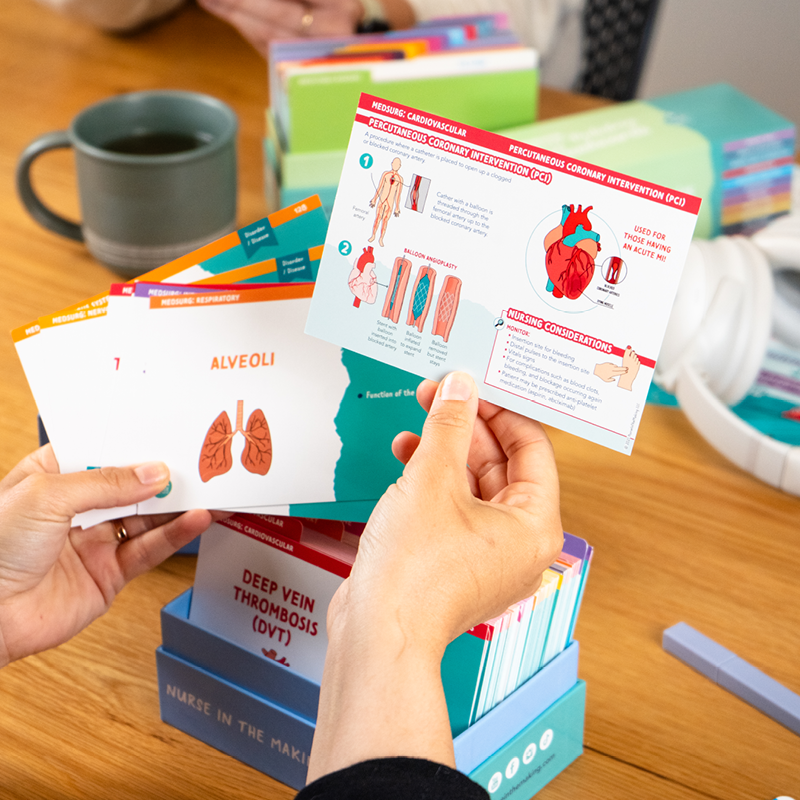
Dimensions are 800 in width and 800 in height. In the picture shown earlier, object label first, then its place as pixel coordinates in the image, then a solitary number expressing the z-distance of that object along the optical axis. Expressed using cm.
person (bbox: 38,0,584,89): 137
